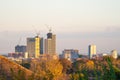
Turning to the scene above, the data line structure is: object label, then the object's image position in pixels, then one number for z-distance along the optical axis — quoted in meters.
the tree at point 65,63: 110.64
